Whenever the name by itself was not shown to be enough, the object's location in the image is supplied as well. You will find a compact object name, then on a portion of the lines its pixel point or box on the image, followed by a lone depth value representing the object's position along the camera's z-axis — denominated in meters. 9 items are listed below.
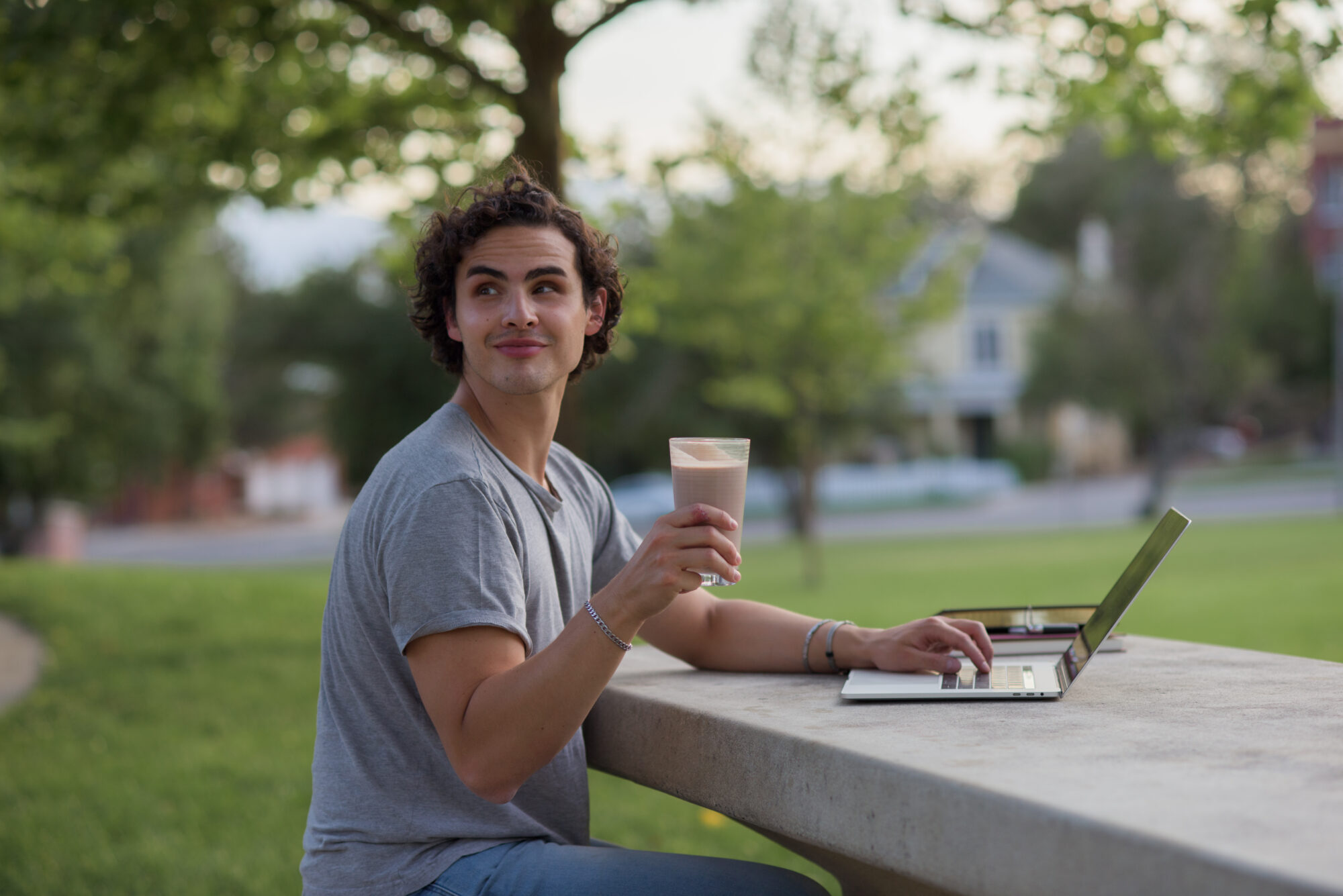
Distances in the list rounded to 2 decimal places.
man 1.81
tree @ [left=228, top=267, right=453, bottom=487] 32.31
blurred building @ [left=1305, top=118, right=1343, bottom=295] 40.31
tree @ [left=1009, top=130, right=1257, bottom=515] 25.89
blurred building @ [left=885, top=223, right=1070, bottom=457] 42.59
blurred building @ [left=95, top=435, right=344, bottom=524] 43.41
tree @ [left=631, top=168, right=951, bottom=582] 17.30
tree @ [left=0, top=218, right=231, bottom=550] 22.88
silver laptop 1.99
